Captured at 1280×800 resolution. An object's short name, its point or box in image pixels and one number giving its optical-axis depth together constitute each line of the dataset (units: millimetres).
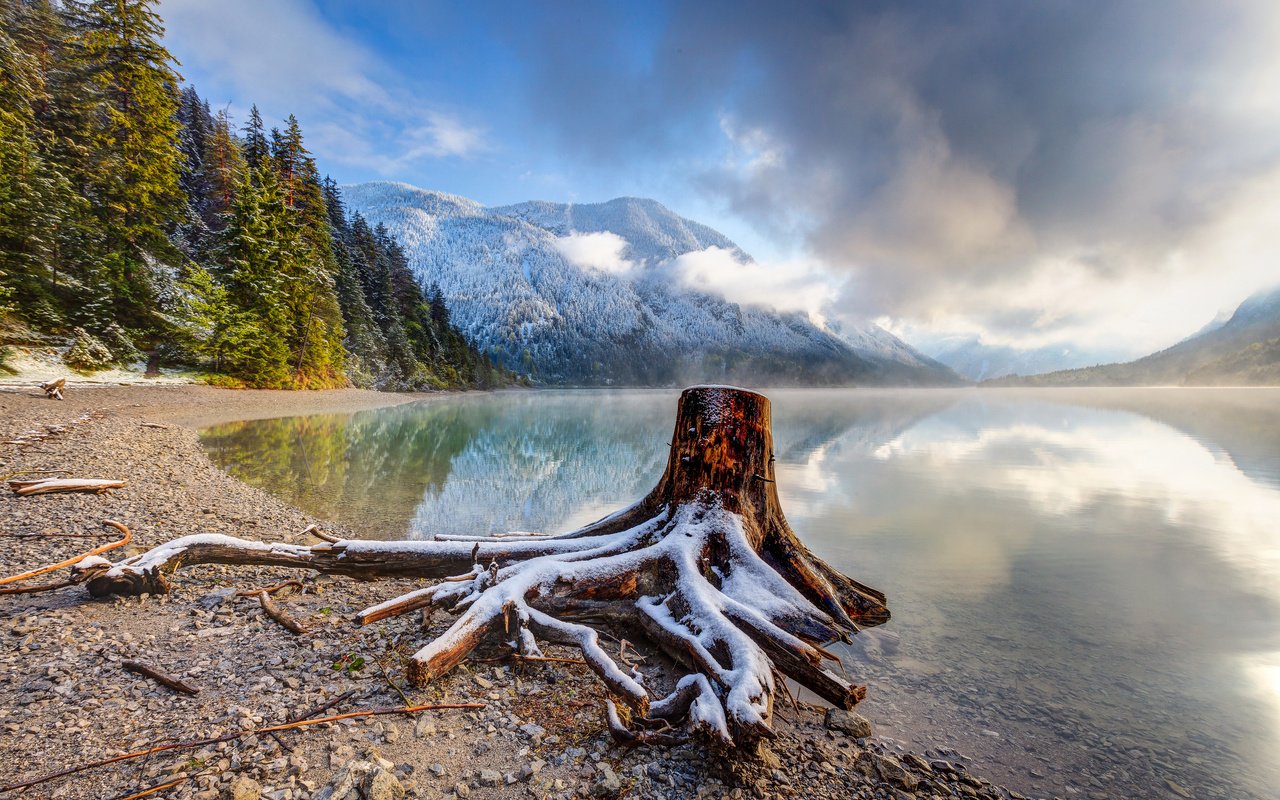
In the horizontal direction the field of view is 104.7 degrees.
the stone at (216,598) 4516
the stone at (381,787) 2490
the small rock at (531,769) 2838
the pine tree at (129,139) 25719
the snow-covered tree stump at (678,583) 3242
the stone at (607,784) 2750
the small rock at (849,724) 3939
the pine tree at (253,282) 29375
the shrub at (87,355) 22547
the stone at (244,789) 2363
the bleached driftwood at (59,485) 7215
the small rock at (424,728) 3043
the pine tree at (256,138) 39281
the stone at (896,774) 3283
